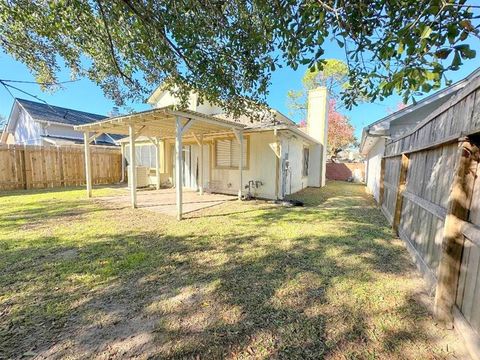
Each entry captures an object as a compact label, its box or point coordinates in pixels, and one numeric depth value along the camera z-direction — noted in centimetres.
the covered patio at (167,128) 543
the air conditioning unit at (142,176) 1105
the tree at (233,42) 158
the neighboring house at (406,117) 685
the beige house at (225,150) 664
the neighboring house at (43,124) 1421
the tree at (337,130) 2273
